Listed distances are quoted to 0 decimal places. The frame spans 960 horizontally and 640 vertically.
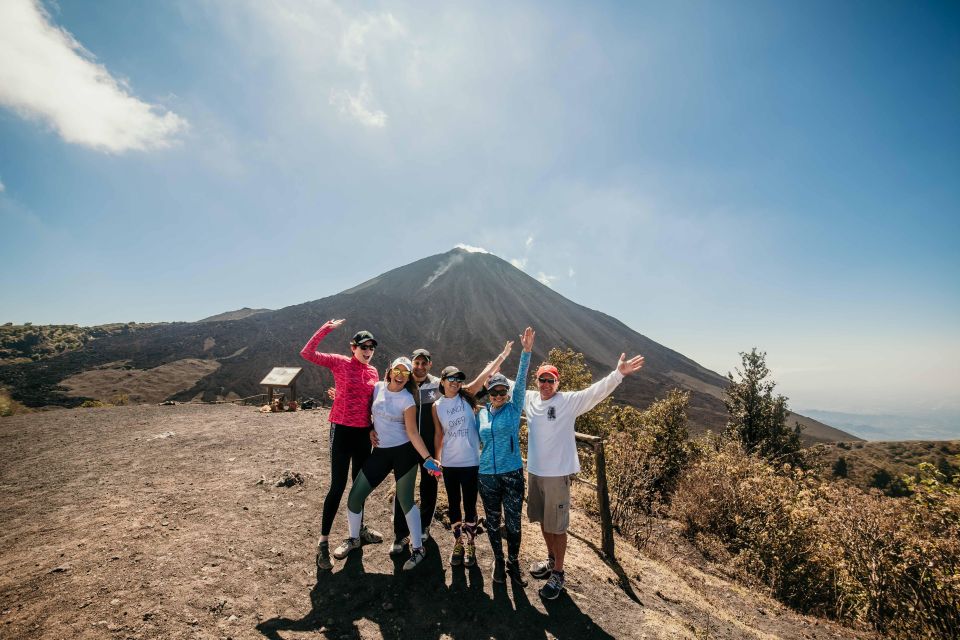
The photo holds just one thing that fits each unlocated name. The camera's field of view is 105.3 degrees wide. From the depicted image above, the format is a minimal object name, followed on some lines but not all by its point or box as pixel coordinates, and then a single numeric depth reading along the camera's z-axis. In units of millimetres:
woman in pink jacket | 3818
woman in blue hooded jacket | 3695
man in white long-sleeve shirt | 3648
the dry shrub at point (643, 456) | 6938
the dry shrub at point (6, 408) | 13702
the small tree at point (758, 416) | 16531
